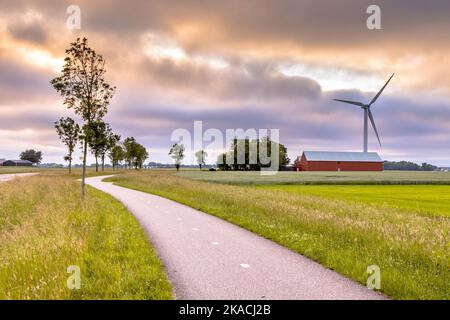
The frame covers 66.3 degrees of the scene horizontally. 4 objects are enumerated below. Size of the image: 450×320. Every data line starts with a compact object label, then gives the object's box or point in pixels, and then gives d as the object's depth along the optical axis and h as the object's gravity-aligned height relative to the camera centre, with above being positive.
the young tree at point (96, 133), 22.27 +2.04
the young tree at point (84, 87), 22.28 +5.04
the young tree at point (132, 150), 106.94 +4.44
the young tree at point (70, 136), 23.68 +3.14
